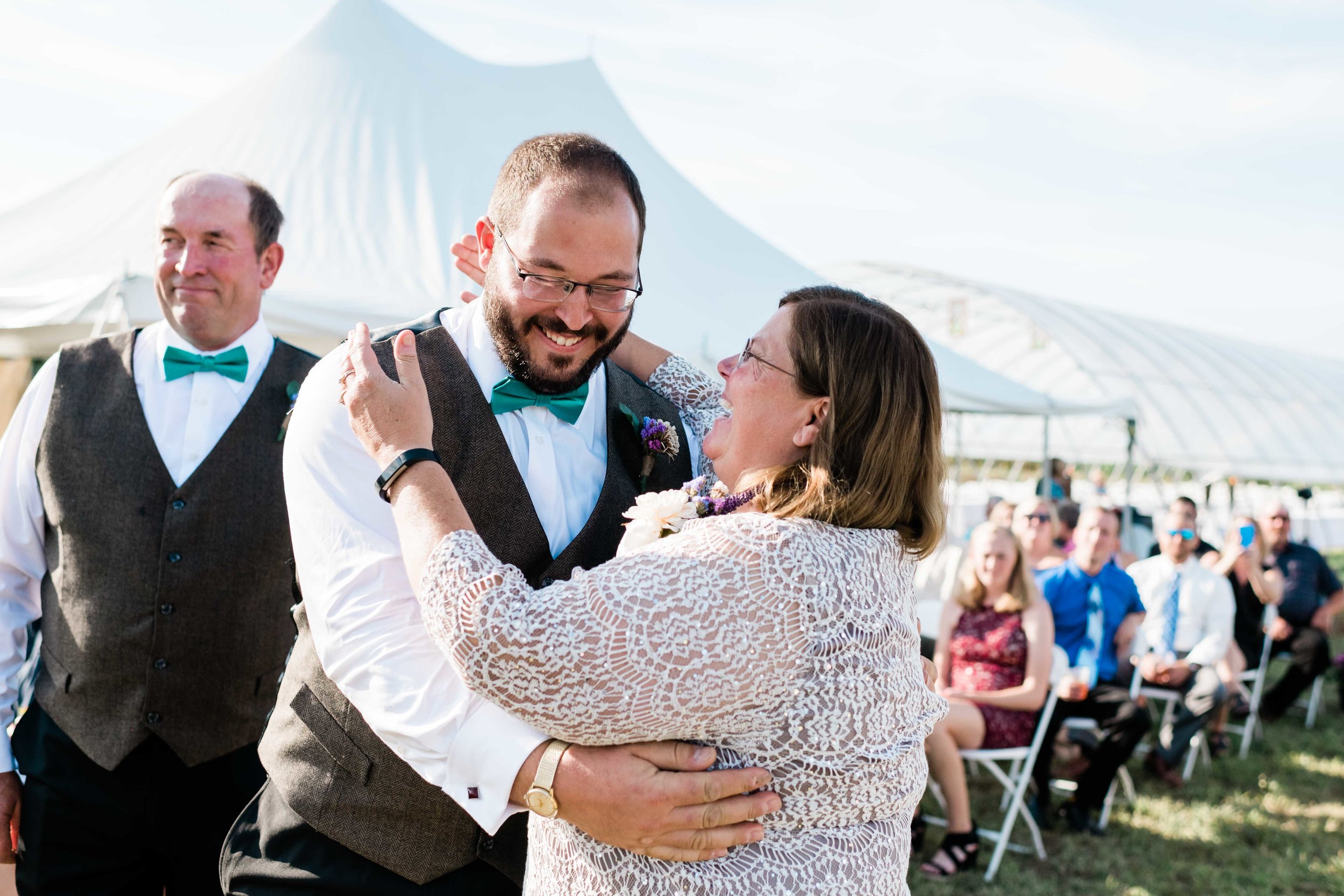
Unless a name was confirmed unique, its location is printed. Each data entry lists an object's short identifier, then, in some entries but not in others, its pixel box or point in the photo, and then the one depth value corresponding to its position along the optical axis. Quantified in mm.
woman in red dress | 4935
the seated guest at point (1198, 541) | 6930
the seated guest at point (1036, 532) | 6375
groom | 1414
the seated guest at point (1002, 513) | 8070
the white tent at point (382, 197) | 6836
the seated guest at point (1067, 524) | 7337
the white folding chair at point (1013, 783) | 4832
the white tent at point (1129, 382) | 19641
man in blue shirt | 5551
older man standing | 2260
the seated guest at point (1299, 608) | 7910
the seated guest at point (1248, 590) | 7641
